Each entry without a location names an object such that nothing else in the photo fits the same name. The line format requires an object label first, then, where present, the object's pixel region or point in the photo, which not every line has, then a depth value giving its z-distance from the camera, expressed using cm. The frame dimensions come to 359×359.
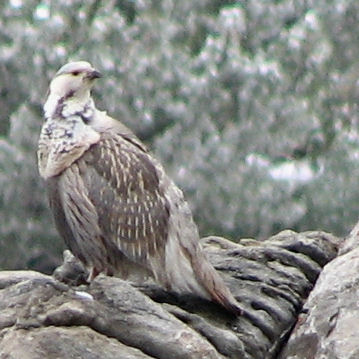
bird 1891
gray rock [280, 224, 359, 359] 1633
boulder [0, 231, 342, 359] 1550
